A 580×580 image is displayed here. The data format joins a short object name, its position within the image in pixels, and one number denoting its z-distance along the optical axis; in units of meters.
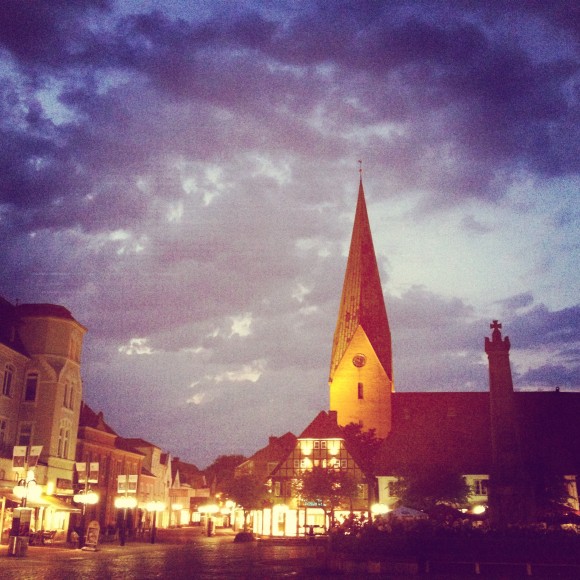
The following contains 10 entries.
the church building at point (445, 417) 32.97
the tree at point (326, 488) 60.41
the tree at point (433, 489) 57.12
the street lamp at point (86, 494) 35.79
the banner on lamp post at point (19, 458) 31.73
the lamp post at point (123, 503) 41.77
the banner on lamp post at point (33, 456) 31.48
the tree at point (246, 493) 63.06
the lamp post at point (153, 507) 46.12
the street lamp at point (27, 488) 29.92
